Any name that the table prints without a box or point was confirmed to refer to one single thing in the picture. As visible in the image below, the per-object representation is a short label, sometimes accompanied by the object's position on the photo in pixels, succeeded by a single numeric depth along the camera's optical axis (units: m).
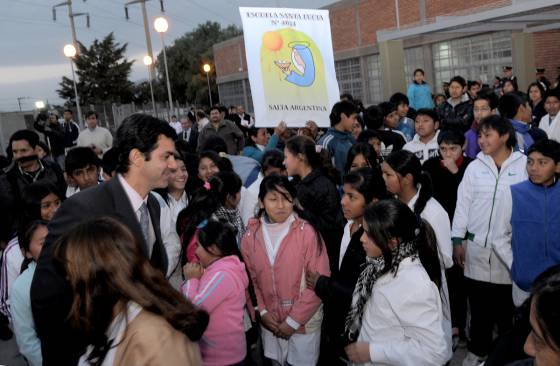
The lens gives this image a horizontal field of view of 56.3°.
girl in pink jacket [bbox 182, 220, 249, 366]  3.16
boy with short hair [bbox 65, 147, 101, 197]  4.86
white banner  5.58
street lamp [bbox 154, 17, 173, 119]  14.60
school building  12.27
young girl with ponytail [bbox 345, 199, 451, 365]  2.57
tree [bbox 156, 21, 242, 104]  57.00
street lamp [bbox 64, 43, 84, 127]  18.05
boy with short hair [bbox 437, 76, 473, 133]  7.70
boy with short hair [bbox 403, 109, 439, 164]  5.82
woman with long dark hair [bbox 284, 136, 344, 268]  4.18
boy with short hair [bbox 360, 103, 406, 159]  6.42
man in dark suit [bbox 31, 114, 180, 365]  2.10
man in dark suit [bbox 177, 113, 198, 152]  11.52
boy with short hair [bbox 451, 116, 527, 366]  4.16
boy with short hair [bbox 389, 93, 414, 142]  7.79
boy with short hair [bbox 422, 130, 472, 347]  4.82
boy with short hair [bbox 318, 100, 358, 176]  5.79
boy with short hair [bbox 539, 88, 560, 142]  7.25
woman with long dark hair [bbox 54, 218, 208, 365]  1.76
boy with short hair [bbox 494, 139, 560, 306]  3.63
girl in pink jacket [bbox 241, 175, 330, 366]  3.62
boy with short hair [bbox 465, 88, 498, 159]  5.93
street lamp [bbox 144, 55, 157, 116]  22.10
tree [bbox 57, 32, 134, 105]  54.69
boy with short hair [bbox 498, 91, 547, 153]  5.46
